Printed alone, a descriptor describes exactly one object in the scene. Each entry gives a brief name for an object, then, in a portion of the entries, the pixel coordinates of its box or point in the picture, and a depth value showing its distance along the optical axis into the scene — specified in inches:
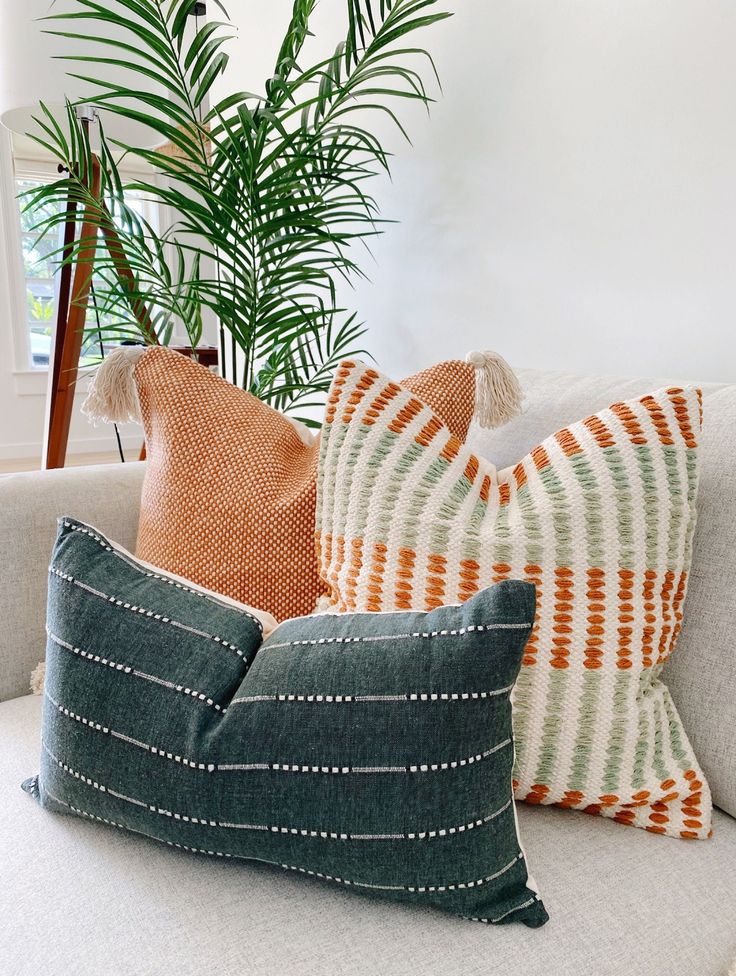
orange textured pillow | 34.5
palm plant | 52.6
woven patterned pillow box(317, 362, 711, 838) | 27.8
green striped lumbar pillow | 22.7
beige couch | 23.0
